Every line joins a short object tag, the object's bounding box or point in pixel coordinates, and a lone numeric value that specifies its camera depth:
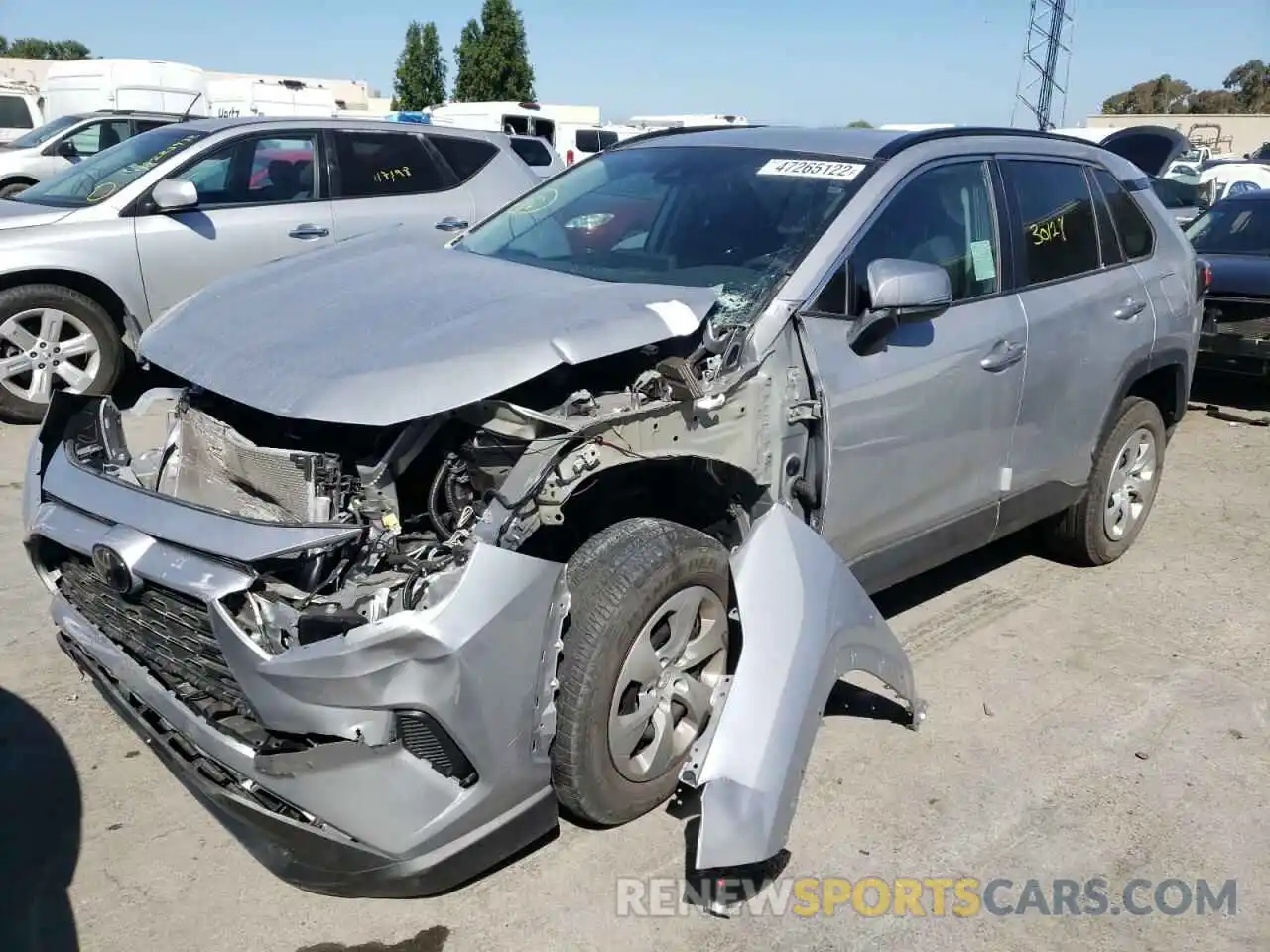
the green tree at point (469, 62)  37.94
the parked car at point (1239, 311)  8.05
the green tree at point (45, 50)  71.56
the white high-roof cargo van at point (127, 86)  18.70
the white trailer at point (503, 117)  21.84
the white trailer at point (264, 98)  20.41
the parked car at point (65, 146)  13.43
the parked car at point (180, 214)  6.68
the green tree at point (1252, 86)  68.81
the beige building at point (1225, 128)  44.50
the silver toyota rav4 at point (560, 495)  2.51
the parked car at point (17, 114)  19.45
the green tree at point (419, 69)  39.53
